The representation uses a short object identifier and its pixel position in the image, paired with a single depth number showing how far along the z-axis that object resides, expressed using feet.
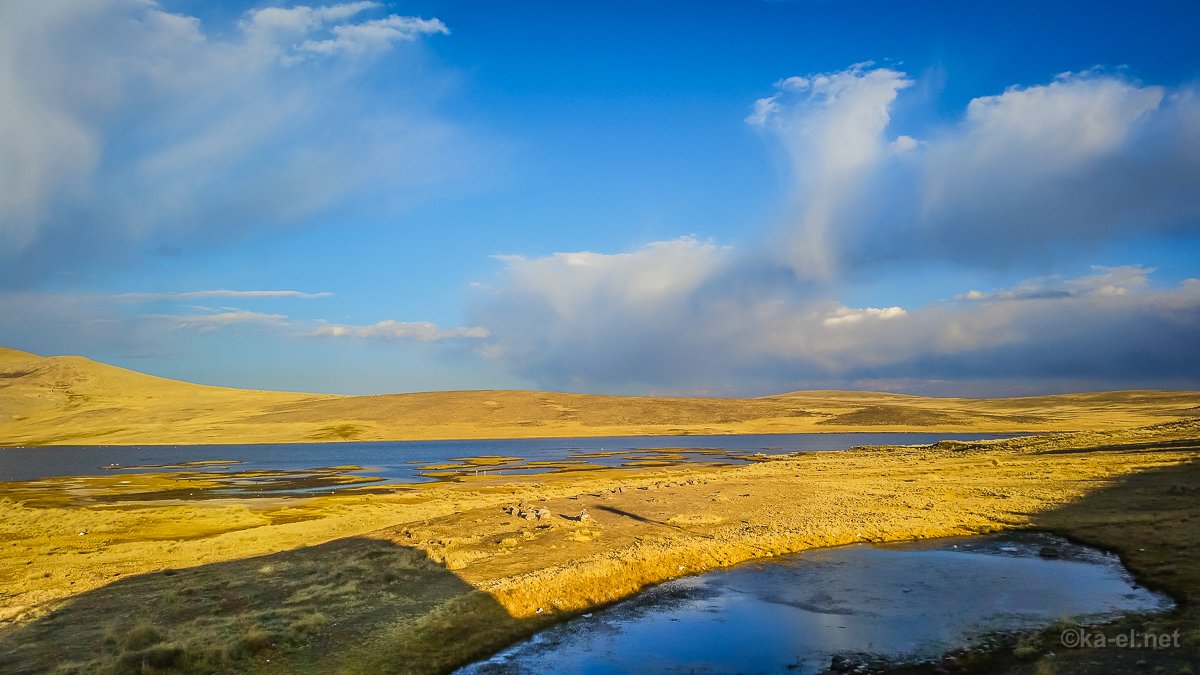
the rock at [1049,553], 88.07
